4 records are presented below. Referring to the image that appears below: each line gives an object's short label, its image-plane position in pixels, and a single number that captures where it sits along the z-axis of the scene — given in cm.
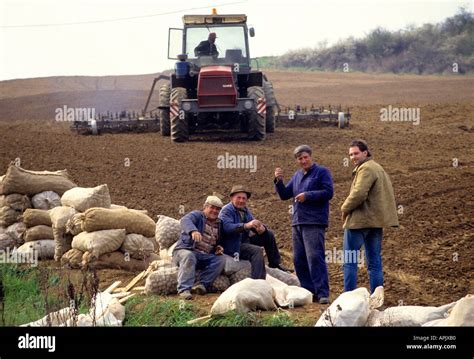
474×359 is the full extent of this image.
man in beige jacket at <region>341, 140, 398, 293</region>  1872
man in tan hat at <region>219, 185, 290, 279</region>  1880
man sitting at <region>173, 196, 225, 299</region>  1837
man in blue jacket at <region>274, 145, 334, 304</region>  1945
